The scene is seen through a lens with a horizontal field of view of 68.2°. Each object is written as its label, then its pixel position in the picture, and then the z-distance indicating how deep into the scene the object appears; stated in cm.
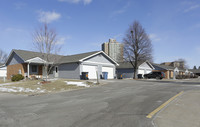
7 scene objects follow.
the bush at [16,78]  2077
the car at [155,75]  3047
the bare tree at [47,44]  1752
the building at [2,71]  4213
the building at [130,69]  3755
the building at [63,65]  2328
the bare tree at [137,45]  3209
